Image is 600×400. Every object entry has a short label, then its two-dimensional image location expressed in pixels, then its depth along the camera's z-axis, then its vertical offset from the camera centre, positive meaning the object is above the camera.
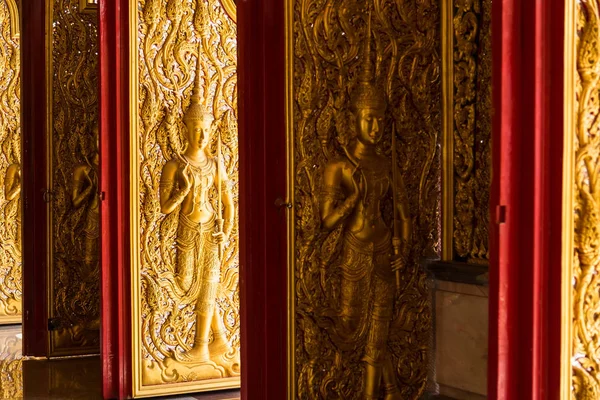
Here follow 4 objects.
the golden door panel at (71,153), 6.33 +0.17
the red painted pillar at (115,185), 4.98 -0.05
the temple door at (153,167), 4.98 +0.05
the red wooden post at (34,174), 6.35 +0.02
